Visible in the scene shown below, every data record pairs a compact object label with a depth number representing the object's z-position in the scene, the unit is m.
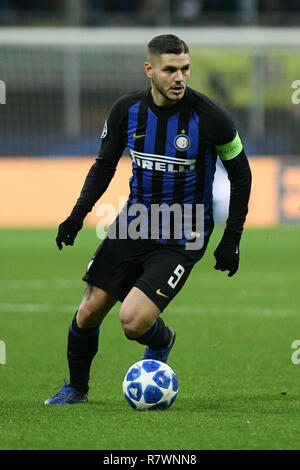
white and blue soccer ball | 10.45
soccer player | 10.82
